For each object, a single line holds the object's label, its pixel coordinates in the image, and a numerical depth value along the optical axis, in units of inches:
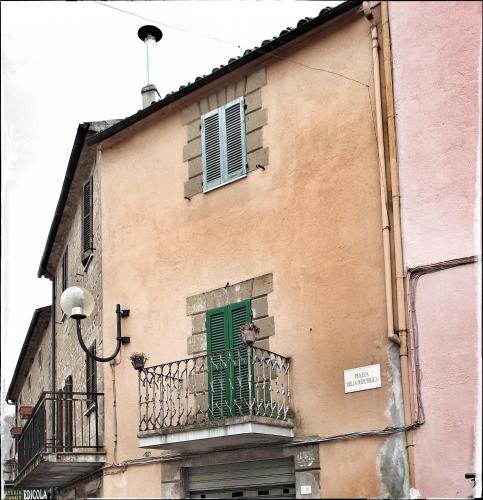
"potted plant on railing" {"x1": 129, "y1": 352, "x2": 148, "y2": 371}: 502.0
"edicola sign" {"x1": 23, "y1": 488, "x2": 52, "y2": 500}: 831.8
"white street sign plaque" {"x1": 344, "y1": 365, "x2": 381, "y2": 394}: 430.0
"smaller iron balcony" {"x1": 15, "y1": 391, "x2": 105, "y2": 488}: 566.6
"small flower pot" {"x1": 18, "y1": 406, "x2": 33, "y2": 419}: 730.9
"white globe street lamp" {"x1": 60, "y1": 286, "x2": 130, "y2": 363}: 510.3
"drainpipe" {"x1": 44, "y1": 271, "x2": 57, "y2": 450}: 818.2
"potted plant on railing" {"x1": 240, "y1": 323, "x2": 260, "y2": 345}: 453.4
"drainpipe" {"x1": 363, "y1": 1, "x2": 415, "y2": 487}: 418.3
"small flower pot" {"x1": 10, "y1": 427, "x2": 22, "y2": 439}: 804.9
